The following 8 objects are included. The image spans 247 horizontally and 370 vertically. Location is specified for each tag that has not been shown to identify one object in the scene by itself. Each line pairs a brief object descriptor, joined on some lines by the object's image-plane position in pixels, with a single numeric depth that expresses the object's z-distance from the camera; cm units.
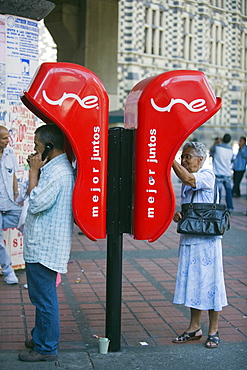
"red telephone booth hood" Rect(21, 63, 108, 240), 397
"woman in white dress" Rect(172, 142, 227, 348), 460
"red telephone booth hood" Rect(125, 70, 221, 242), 411
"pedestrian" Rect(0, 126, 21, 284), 611
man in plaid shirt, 408
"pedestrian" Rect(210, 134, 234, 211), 1223
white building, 3788
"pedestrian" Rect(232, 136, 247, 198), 1592
